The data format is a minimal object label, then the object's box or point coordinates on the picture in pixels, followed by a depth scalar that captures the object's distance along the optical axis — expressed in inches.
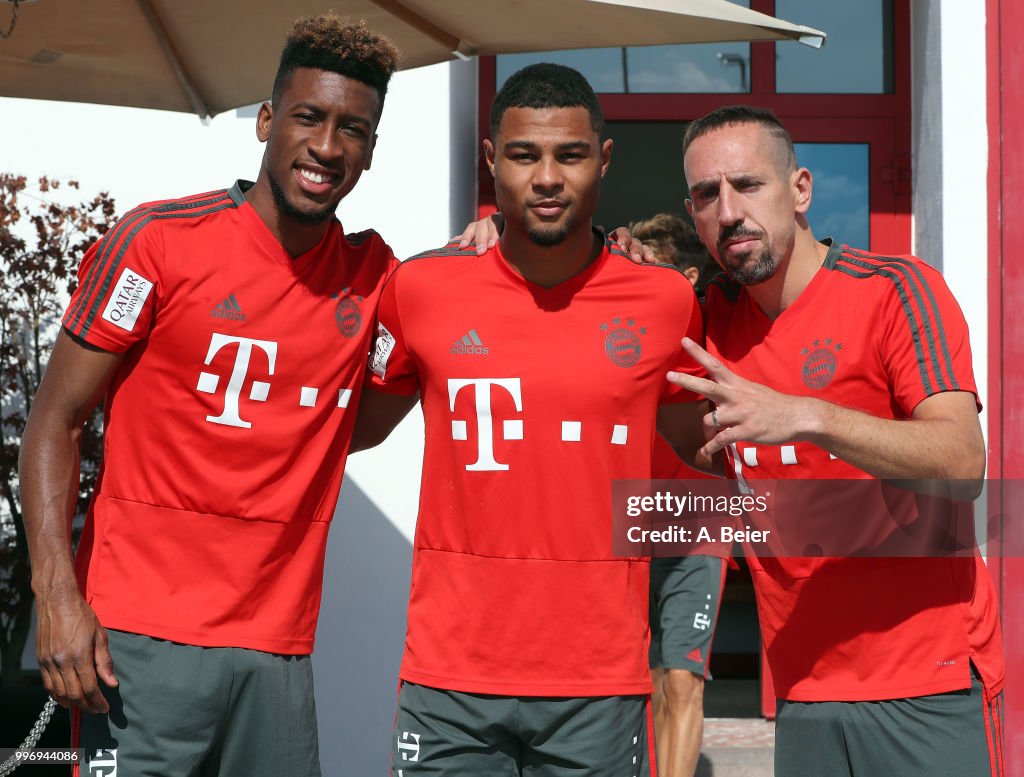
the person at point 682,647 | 164.1
